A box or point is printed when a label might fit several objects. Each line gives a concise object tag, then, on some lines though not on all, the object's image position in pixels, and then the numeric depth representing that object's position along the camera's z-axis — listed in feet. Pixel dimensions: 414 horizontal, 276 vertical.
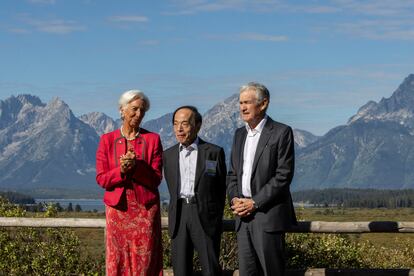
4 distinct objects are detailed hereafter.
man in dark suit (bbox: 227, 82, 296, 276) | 23.81
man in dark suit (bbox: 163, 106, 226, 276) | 24.66
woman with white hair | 24.31
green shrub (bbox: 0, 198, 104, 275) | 49.41
